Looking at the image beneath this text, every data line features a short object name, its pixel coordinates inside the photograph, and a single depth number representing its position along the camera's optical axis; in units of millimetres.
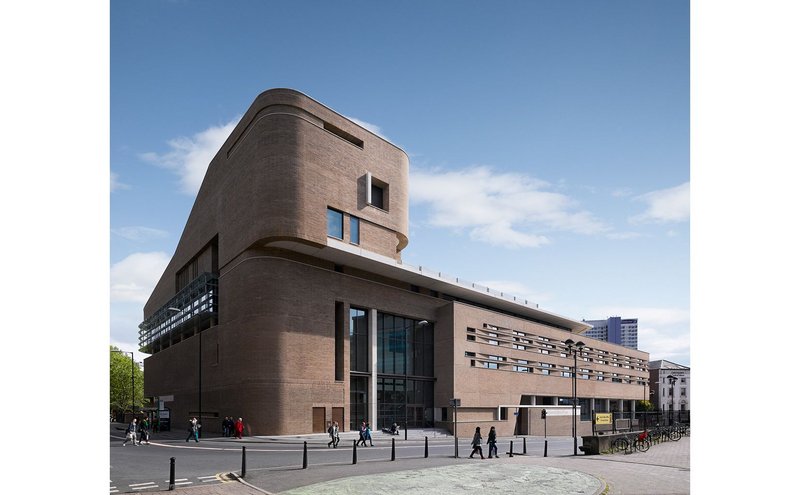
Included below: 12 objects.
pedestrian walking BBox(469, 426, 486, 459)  28512
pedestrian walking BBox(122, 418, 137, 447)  36188
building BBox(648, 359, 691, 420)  133750
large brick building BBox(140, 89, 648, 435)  43156
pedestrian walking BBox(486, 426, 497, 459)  29000
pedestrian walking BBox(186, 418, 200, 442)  38278
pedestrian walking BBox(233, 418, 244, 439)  40619
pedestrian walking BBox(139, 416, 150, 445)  36781
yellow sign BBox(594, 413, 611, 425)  34219
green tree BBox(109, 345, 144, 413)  97750
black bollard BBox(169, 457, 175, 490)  17003
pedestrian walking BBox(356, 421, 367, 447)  36338
